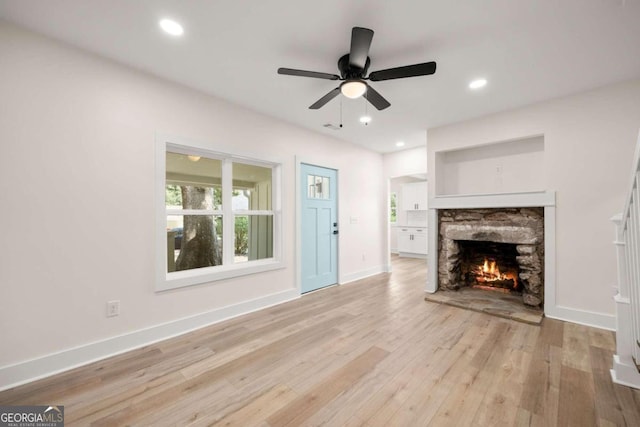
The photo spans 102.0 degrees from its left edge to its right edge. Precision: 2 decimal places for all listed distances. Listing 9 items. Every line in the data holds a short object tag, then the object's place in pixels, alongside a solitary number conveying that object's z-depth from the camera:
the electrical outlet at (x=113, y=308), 2.40
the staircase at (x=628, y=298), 1.78
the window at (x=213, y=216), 2.92
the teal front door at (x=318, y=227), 4.27
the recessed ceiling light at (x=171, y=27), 1.97
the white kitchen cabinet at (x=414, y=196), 7.77
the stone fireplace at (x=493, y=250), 3.40
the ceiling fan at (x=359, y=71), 1.87
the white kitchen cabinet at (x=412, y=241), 7.78
